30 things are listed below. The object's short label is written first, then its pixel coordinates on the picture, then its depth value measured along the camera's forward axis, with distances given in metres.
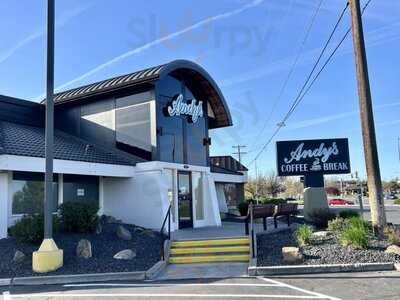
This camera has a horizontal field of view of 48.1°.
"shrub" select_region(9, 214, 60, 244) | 12.35
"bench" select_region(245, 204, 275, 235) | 13.90
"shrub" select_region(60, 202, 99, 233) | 14.02
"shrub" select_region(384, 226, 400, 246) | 11.30
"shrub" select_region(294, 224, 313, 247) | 12.00
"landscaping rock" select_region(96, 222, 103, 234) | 14.57
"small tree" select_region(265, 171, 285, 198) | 70.69
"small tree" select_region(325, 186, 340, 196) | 101.96
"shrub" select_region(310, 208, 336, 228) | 16.06
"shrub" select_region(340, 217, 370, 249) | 11.07
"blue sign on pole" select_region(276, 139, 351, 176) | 18.73
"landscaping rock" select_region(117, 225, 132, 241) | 14.16
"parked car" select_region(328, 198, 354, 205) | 64.31
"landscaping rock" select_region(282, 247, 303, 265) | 10.49
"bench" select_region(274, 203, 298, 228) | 16.05
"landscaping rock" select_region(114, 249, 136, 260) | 11.84
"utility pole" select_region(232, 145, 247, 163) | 70.41
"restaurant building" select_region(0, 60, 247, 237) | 15.12
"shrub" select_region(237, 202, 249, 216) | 27.70
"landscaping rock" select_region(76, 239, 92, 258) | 11.85
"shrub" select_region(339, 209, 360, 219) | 15.61
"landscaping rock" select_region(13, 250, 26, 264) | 11.30
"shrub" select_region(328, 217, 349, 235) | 13.31
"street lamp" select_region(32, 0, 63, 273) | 10.73
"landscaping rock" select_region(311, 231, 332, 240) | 12.67
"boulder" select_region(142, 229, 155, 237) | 15.23
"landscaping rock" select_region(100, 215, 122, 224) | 16.51
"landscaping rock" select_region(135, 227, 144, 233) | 15.70
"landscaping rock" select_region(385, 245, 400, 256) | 10.52
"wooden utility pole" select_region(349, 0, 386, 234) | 12.72
